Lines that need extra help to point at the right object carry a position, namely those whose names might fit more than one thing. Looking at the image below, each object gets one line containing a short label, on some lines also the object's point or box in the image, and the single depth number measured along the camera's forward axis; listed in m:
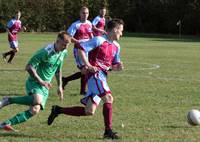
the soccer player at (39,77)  11.25
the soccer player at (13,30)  32.73
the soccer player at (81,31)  18.68
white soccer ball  12.67
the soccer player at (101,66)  11.42
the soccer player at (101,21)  25.65
